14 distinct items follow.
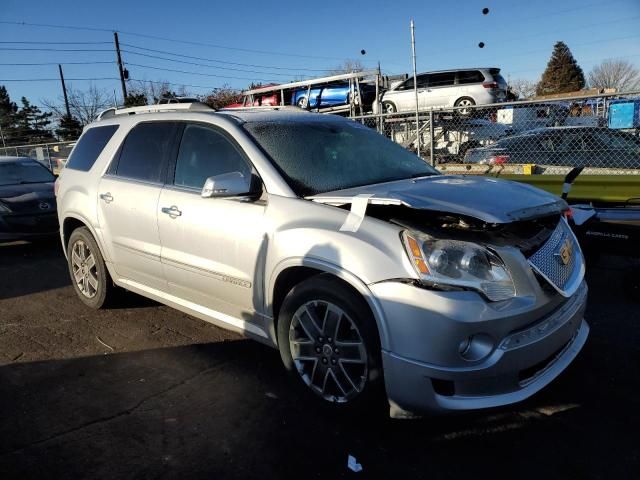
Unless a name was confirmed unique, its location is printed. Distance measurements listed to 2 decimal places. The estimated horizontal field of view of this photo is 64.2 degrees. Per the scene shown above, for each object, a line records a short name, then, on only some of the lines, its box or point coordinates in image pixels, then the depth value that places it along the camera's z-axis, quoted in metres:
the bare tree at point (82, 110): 49.81
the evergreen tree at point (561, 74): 65.19
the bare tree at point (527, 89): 64.44
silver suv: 2.48
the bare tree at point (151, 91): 46.78
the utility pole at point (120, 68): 33.18
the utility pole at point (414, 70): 8.97
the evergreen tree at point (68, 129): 43.97
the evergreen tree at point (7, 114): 56.58
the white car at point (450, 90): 15.53
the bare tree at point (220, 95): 37.12
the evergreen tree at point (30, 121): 55.16
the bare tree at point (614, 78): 65.69
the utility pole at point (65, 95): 47.87
